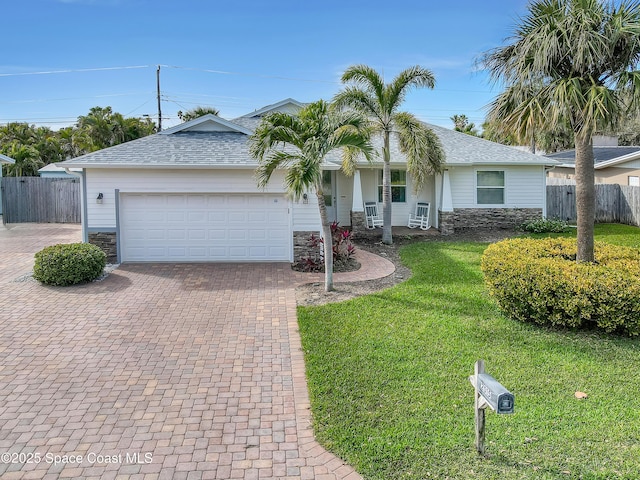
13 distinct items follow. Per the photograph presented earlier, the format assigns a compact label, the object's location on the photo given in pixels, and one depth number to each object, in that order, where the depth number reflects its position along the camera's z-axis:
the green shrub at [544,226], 18.64
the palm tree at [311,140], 9.89
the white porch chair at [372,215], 19.12
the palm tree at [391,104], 15.32
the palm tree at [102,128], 30.69
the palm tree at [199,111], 32.17
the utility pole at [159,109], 34.95
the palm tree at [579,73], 7.97
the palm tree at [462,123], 41.34
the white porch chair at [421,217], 19.56
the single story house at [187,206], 13.59
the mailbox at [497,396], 3.94
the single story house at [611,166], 21.91
